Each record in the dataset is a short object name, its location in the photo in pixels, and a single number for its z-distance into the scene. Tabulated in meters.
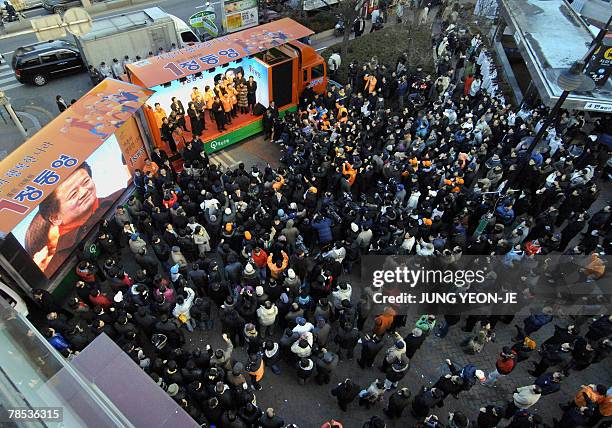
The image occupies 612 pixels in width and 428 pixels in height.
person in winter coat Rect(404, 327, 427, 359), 8.19
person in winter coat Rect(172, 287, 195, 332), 8.52
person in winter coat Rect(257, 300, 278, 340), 8.38
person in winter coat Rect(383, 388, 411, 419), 7.42
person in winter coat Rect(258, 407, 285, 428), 6.88
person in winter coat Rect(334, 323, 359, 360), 8.35
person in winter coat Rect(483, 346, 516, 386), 7.83
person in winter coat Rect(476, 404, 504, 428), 7.09
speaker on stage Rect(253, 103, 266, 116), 15.50
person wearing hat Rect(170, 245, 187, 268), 9.48
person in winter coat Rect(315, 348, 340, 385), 7.86
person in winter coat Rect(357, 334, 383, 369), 8.19
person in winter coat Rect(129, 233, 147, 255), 9.82
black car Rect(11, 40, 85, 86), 17.42
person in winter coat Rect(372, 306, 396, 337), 8.69
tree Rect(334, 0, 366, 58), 18.38
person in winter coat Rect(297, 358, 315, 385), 7.82
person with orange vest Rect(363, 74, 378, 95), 15.71
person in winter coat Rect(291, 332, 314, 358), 7.77
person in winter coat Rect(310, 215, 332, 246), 10.08
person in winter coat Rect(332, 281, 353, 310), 8.66
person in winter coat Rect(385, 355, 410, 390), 7.48
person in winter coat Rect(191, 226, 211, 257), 10.09
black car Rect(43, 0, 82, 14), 22.84
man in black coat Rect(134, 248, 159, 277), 9.51
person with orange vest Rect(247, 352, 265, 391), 7.82
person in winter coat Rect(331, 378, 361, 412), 7.64
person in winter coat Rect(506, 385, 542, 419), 7.12
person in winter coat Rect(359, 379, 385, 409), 7.67
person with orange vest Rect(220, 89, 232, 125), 14.47
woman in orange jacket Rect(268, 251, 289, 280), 9.20
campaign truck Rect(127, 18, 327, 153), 13.14
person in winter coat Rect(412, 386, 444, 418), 7.43
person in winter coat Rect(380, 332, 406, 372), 7.70
